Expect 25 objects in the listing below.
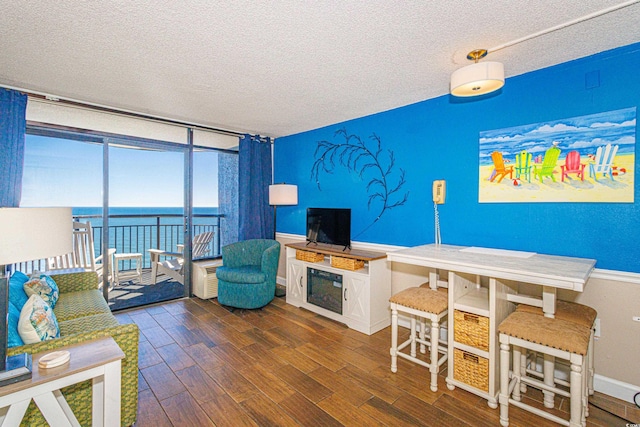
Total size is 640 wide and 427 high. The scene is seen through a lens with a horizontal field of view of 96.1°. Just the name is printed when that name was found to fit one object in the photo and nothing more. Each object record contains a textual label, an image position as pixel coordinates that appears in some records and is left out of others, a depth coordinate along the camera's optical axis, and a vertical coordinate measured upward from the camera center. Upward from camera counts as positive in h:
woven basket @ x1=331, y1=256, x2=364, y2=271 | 3.23 -0.58
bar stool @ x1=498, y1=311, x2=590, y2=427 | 1.61 -0.79
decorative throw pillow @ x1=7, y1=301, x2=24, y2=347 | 1.54 -0.66
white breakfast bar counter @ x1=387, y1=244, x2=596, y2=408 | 1.79 -0.54
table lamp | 1.24 -0.14
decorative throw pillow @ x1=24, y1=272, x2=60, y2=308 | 2.29 -0.62
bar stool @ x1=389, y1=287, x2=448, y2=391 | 2.18 -0.78
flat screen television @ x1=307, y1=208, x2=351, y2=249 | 3.50 -0.17
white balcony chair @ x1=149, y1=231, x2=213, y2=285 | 4.33 -0.70
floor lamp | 4.12 +0.26
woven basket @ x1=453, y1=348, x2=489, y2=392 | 2.01 -1.12
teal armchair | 3.62 -0.84
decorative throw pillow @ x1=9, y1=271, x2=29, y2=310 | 1.98 -0.57
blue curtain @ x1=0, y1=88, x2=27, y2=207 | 2.74 +0.67
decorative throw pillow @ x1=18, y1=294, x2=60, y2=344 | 1.59 -0.64
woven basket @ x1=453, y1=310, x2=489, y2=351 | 2.01 -0.84
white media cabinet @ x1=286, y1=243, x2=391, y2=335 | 3.07 -0.85
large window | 3.36 +0.29
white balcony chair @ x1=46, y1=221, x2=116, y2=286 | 3.57 -0.54
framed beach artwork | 2.07 +0.42
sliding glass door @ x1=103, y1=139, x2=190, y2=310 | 3.89 -0.04
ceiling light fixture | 1.79 +0.86
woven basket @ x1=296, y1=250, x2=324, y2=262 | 3.67 -0.56
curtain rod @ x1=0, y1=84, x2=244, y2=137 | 2.93 +1.21
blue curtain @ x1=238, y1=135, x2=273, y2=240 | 4.52 +0.39
